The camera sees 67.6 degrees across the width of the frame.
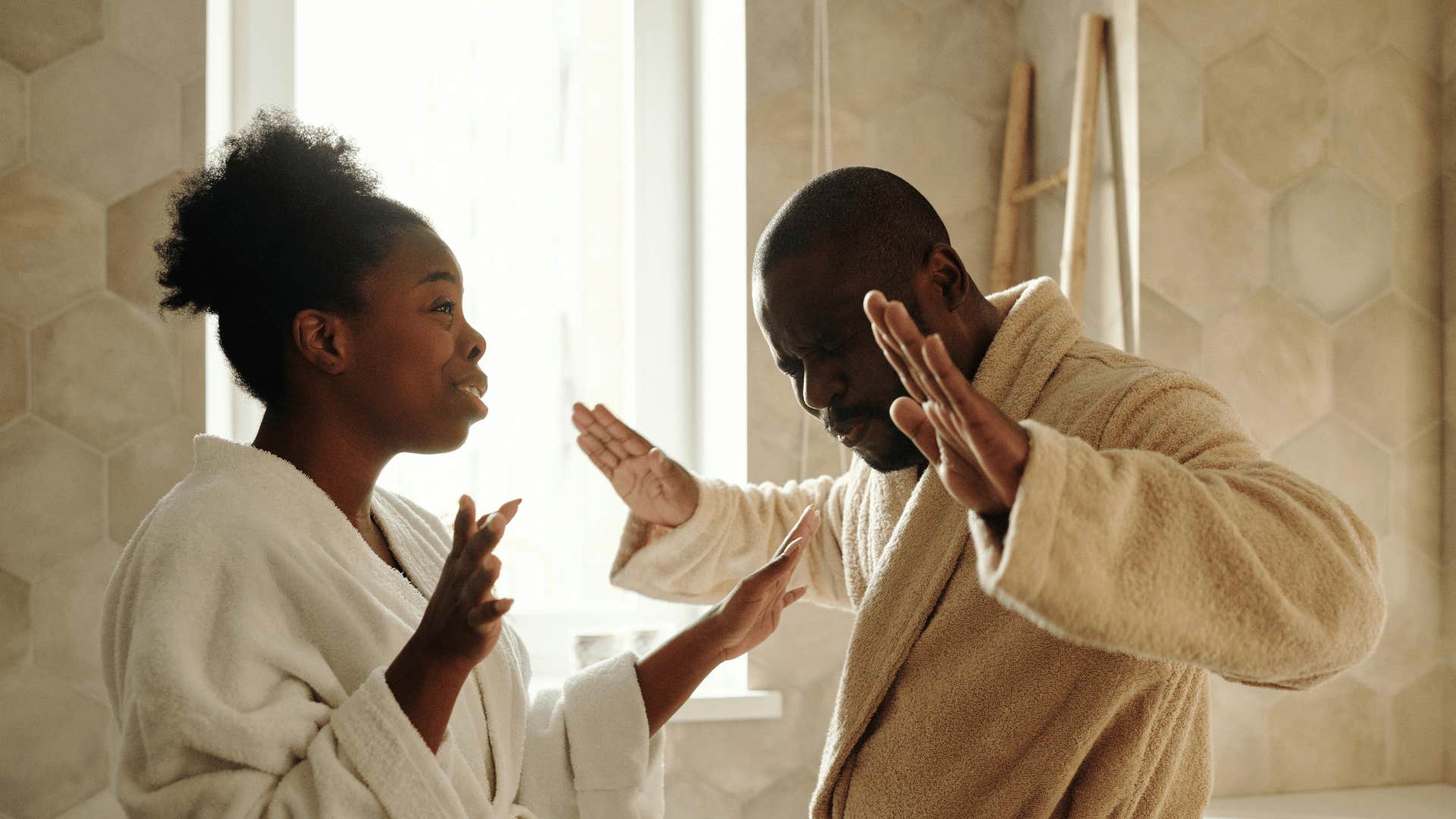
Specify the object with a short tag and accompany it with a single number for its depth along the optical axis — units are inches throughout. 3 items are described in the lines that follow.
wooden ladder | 62.4
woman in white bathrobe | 30.8
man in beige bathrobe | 24.8
